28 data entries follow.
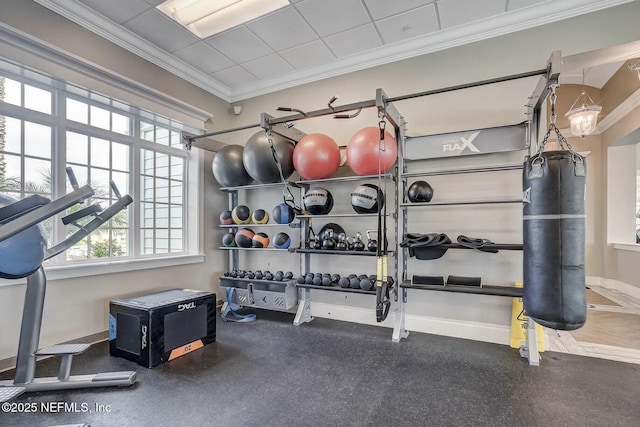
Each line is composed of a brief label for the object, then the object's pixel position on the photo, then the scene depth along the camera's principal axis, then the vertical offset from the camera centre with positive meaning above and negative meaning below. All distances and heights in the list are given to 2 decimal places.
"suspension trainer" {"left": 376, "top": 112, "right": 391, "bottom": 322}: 2.57 -0.54
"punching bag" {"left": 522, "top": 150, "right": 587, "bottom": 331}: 1.65 -0.14
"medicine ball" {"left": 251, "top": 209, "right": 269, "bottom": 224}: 3.75 -0.04
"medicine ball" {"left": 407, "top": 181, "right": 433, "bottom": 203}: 2.97 +0.21
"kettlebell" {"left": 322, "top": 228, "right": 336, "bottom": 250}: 3.33 -0.32
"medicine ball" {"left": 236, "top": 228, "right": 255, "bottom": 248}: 3.82 -0.32
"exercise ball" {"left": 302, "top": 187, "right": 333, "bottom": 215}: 3.35 +0.14
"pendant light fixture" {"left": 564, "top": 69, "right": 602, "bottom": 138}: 4.30 +1.38
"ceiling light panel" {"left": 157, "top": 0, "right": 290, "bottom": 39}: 2.84 +1.98
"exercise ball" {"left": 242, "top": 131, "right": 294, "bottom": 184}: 3.39 +0.64
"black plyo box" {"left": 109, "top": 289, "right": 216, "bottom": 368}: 2.51 -1.00
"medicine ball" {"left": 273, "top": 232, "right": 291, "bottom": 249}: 3.62 -0.33
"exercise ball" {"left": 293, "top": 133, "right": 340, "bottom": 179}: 3.19 +0.61
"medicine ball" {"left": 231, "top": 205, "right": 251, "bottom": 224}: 3.87 -0.02
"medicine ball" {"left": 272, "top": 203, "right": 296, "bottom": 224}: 3.58 +0.00
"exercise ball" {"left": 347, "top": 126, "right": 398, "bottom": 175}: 2.93 +0.61
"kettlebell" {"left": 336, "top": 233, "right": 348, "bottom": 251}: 3.33 -0.33
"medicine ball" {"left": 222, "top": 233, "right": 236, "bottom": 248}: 4.04 -0.36
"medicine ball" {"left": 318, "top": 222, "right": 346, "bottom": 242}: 3.40 -0.19
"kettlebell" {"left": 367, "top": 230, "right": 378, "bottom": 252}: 3.17 -0.33
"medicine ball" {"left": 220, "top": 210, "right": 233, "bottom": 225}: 4.04 -0.06
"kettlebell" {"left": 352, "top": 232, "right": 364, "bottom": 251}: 3.25 -0.34
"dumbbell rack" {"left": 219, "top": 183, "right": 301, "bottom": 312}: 3.54 -0.94
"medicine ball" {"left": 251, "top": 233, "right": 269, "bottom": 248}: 3.79 -0.35
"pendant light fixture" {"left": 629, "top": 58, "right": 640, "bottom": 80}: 3.36 +1.99
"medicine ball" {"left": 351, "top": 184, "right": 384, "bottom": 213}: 3.09 +0.16
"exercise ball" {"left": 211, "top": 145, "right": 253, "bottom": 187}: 3.74 +0.58
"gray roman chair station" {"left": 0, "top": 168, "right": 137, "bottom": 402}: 1.66 -0.31
